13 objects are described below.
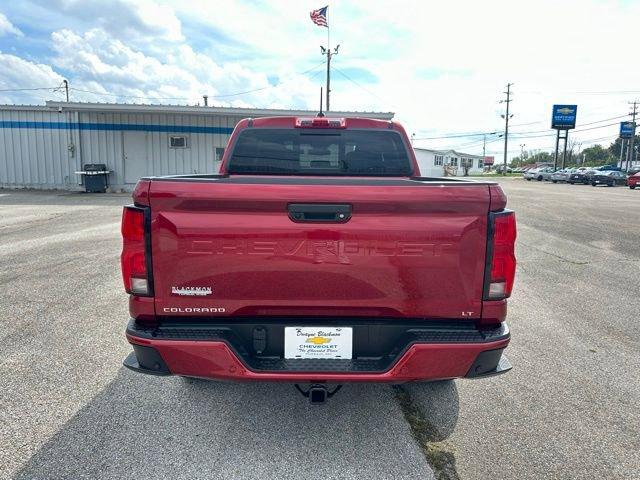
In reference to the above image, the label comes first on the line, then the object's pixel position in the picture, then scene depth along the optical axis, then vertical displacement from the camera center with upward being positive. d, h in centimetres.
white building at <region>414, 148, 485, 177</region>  6631 +309
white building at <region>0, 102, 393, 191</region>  2125 +130
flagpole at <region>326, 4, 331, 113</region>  3303 +764
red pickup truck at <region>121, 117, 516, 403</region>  231 -53
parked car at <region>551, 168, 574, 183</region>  4294 +39
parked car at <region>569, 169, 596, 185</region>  3906 +31
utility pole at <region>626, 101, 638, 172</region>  6558 +569
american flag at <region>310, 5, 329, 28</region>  2702 +943
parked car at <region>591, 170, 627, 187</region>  3756 +23
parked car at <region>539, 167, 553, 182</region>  4791 +62
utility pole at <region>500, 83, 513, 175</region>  7023 +812
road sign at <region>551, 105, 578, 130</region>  5733 +796
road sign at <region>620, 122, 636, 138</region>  6662 +766
